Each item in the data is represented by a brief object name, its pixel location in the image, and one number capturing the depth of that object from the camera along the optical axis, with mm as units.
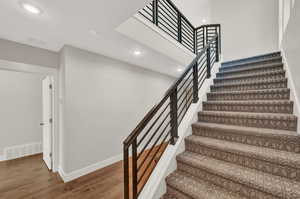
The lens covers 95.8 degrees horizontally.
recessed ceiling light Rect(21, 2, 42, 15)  1386
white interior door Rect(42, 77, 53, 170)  2844
